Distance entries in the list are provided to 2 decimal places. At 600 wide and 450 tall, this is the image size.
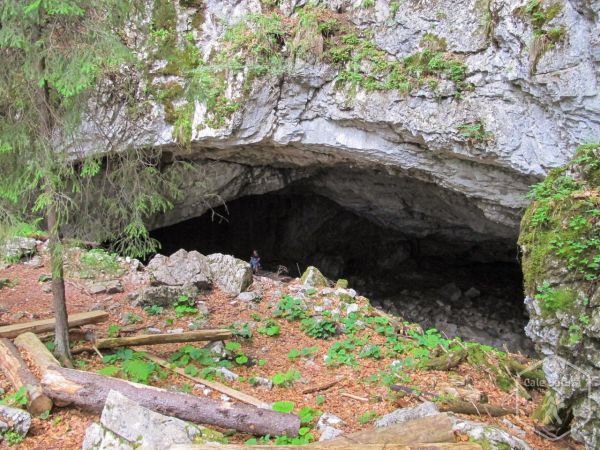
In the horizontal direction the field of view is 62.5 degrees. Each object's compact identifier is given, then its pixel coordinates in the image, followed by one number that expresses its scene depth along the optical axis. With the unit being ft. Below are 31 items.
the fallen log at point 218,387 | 14.48
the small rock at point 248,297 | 23.82
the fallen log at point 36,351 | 14.17
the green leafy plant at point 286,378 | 16.25
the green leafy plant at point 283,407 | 13.61
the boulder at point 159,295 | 21.99
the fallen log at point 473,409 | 14.03
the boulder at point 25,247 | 25.92
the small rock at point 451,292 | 44.60
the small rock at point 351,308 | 22.67
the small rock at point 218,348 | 17.69
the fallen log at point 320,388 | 15.88
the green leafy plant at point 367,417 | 13.70
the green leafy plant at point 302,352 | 18.67
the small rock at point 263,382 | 16.14
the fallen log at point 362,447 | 9.46
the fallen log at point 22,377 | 12.53
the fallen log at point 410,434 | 10.48
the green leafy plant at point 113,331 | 18.67
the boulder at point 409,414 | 12.02
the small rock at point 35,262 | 26.43
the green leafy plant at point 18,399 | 12.64
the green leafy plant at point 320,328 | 20.62
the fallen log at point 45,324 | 16.78
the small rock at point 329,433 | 11.91
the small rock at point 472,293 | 45.34
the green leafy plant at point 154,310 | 21.34
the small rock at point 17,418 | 11.74
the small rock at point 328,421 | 12.98
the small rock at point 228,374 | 16.24
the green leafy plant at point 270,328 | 20.58
